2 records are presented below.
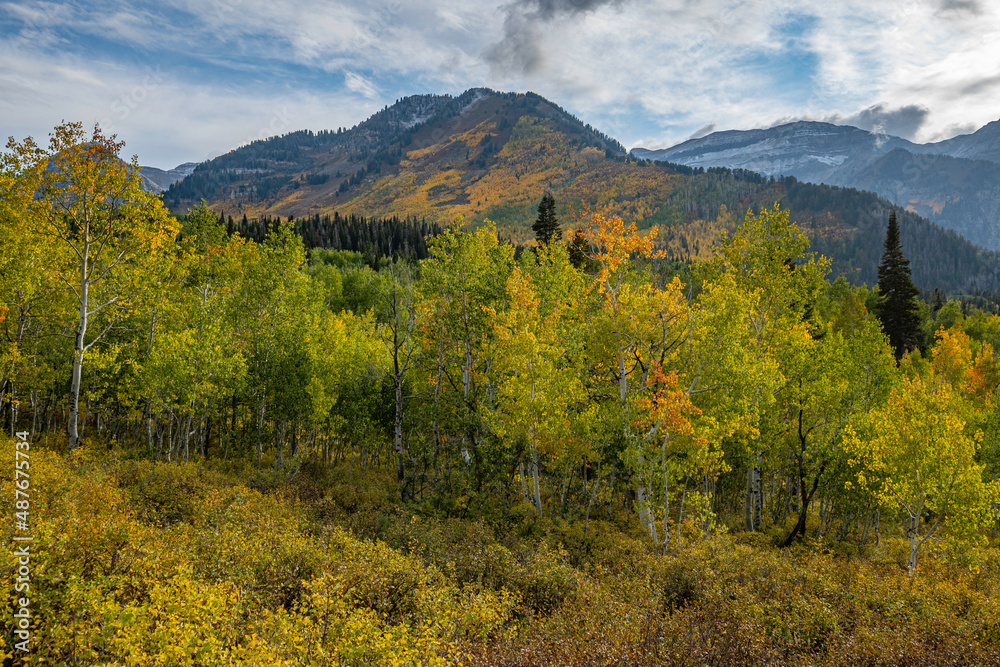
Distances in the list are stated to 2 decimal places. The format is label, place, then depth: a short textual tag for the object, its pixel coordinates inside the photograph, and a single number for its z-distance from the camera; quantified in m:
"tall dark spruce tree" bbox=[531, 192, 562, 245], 54.84
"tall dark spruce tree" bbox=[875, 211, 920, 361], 57.84
